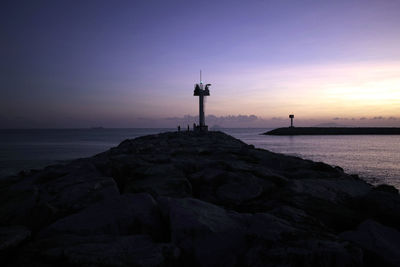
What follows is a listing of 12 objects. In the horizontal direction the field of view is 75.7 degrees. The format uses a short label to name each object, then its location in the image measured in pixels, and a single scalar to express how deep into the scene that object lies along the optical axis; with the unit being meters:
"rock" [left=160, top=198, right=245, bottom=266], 2.64
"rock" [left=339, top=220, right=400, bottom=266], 2.72
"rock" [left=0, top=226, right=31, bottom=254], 2.53
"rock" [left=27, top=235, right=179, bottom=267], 2.31
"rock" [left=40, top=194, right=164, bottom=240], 3.00
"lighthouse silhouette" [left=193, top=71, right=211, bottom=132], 26.41
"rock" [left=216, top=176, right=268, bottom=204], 4.58
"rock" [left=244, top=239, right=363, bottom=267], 2.30
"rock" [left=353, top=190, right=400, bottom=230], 3.93
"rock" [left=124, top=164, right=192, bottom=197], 4.70
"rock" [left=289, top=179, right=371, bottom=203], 4.82
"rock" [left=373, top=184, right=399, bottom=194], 6.10
